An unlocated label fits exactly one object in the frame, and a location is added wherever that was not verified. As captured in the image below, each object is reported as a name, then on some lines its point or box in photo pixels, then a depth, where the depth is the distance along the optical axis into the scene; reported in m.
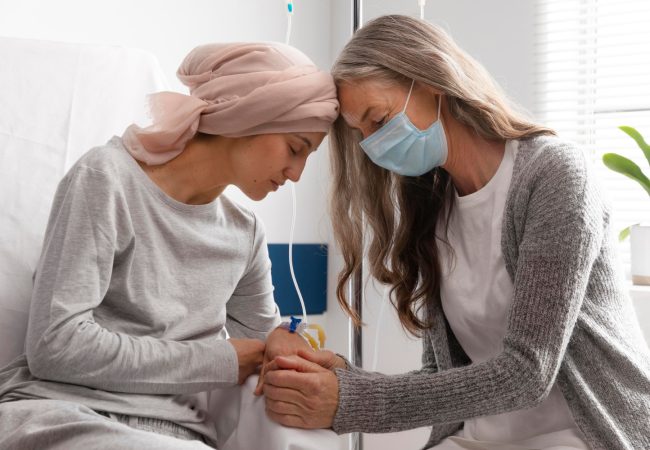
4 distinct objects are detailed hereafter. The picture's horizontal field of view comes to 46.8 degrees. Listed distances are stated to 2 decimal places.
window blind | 2.44
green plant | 2.25
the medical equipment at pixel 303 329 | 1.44
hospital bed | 1.40
